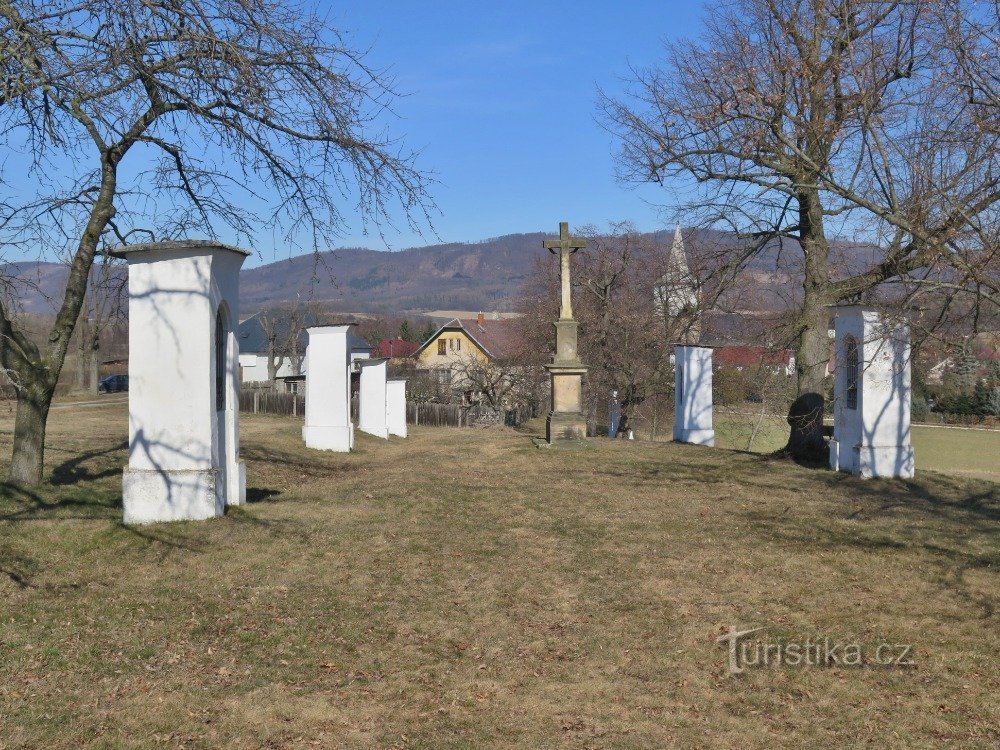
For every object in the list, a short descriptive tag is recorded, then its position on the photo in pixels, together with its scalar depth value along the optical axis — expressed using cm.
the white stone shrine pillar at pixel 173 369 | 905
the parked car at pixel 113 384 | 5566
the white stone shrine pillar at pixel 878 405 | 1370
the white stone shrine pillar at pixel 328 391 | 1984
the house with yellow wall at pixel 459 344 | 6612
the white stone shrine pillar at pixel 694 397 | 2020
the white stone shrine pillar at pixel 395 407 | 2620
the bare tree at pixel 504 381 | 4197
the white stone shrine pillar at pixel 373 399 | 2461
